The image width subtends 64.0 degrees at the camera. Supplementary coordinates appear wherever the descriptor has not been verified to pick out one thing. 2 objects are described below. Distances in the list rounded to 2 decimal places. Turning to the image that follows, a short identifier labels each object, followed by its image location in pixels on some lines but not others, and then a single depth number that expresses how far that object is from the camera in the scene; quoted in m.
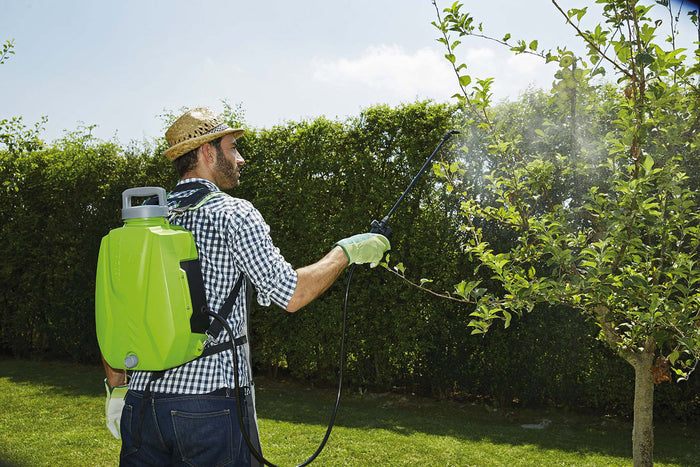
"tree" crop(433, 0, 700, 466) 2.82
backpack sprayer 1.88
